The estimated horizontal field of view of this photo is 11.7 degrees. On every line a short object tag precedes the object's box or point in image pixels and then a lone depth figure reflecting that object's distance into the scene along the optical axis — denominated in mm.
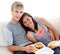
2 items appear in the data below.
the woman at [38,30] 3567
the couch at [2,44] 3513
